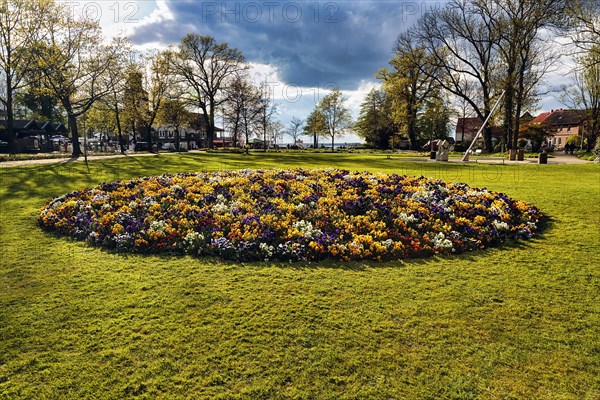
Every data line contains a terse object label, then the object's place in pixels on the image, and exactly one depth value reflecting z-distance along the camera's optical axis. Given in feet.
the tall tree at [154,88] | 160.04
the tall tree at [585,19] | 90.07
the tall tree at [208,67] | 180.19
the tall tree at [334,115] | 283.59
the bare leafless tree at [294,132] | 344.69
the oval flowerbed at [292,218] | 22.35
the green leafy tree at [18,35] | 100.63
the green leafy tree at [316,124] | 284.06
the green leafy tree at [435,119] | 194.68
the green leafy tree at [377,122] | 245.24
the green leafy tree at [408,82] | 156.56
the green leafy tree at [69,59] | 103.96
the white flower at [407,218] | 26.43
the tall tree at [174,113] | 171.32
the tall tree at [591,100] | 153.99
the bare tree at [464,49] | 139.03
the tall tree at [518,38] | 109.60
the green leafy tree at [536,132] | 189.47
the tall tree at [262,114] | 191.42
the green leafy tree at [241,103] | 172.86
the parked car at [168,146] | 257.55
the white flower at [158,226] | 24.52
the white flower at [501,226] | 25.41
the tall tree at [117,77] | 121.60
